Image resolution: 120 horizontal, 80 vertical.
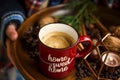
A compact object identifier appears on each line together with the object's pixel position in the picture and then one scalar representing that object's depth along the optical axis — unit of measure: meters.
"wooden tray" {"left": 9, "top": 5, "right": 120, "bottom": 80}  0.60
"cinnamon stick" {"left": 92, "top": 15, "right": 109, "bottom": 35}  0.71
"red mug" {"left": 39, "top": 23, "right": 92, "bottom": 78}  0.56
